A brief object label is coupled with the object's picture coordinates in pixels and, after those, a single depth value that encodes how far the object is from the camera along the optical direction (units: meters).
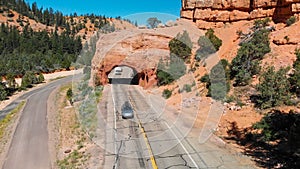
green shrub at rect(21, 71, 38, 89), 60.20
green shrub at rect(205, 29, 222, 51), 42.25
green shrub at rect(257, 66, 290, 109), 23.44
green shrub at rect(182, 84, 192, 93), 33.78
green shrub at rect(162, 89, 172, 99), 35.06
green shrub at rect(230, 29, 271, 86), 30.14
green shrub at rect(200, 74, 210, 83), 33.34
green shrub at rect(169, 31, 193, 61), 40.44
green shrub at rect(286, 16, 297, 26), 36.56
